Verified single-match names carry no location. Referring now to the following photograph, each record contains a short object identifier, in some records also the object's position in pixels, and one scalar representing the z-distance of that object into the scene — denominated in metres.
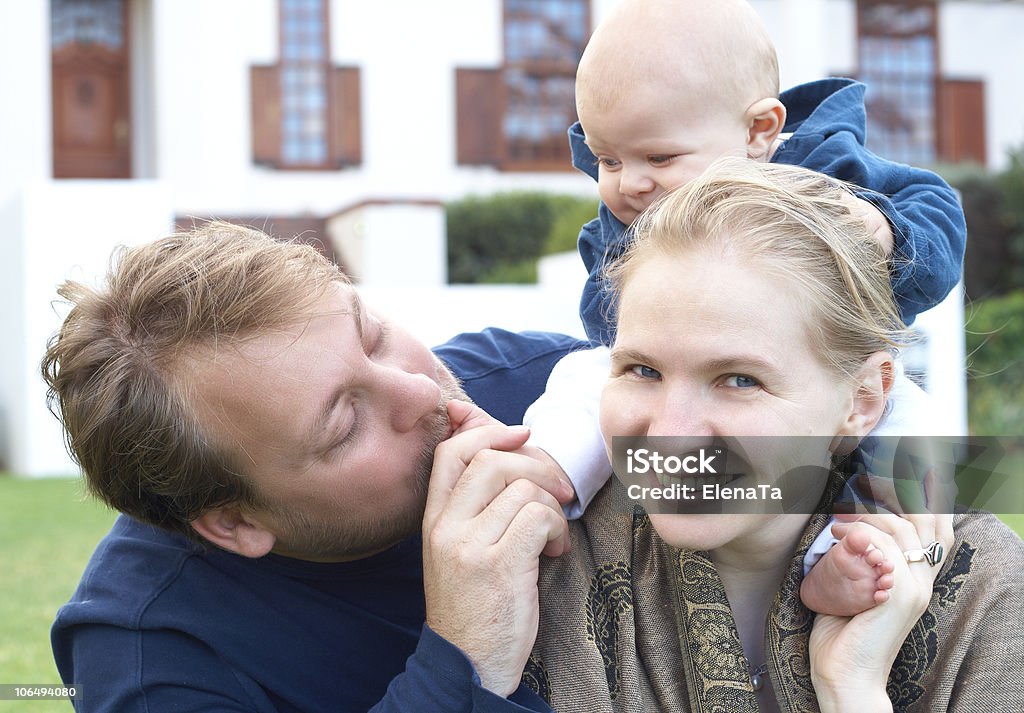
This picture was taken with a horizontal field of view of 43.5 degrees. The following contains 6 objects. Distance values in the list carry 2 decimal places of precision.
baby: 1.85
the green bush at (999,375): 9.43
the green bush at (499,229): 11.94
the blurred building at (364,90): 11.88
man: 1.71
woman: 1.39
